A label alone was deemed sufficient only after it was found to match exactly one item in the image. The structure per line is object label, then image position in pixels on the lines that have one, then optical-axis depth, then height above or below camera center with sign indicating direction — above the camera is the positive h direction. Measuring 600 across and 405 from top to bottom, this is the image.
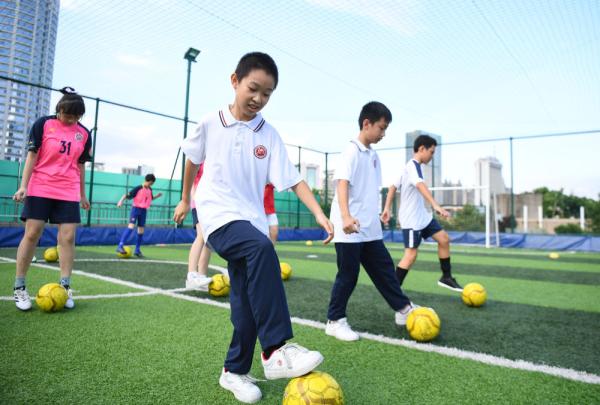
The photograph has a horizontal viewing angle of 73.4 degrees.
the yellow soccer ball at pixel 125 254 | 8.58 -0.73
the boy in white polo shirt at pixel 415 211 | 4.84 +0.21
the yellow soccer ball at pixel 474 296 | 4.36 -0.72
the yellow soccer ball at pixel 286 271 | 6.04 -0.70
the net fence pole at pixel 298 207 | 20.61 +0.93
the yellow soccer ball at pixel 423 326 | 2.95 -0.72
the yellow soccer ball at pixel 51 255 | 7.30 -0.68
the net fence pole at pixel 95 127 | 12.79 +2.93
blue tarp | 11.29 -0.47
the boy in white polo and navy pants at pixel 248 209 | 1.82 +0.07
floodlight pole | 14.83 +5.40
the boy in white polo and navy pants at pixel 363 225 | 3.22 +0.02
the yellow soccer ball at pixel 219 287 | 4.47 -0.72
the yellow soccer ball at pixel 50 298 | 3.53 -0.71
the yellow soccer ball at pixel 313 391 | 1.70 -0.71
